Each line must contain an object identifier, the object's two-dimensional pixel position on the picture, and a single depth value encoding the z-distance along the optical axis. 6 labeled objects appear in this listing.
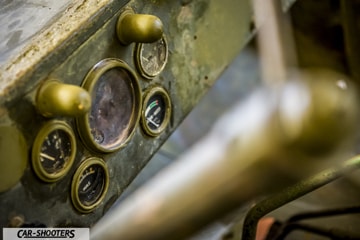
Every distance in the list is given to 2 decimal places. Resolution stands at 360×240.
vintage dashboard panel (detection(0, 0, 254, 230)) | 0.88
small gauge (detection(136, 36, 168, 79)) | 1.00
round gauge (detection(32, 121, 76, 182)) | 0.89
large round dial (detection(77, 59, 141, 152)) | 0.94
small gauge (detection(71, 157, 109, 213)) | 0.95
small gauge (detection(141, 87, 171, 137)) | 1.02
